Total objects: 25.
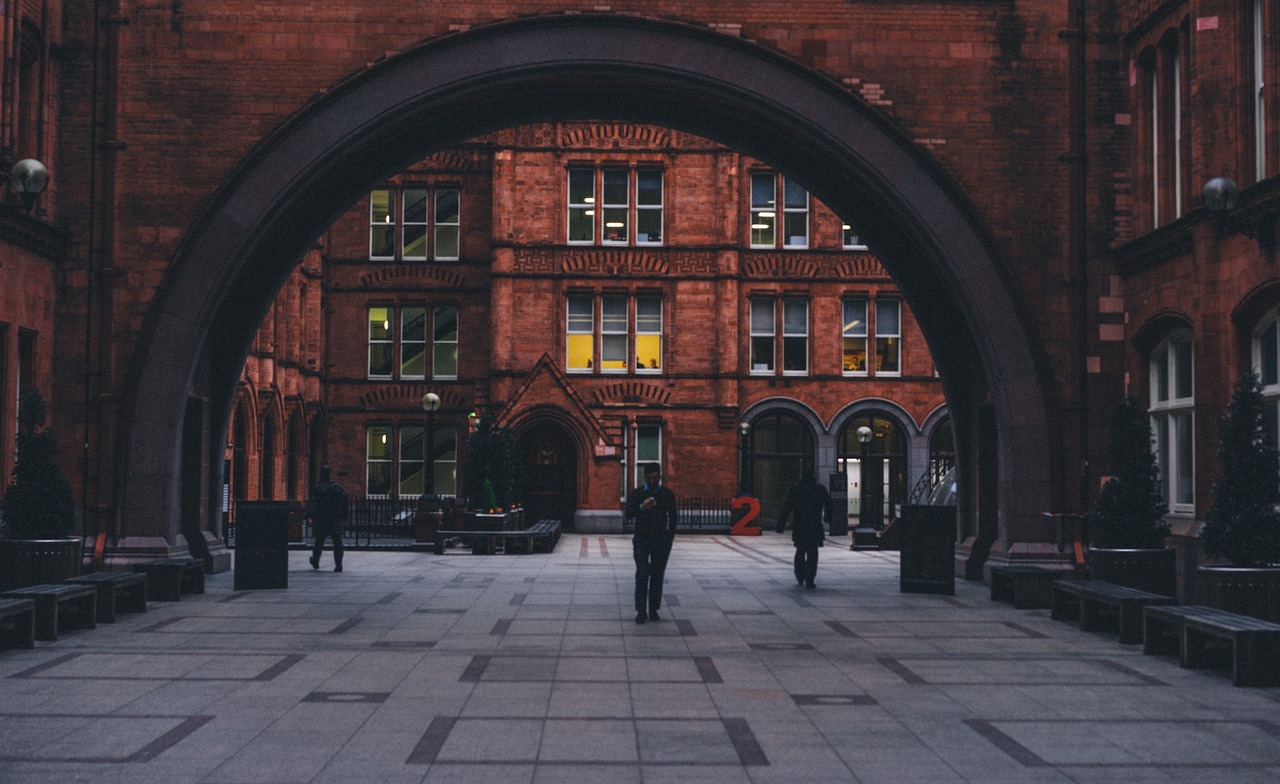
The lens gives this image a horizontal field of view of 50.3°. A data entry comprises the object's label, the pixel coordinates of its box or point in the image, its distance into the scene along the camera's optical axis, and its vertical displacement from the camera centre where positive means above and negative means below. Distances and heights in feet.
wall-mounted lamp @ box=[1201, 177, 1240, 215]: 47.09 +9.16
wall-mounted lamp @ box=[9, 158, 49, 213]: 47.49 +9.73
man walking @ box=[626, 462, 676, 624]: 51.39 -2.83
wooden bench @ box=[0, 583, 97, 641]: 44.34 -5.15
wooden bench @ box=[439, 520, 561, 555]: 97.97 -5.99
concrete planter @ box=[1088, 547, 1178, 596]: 51.49 -4.13
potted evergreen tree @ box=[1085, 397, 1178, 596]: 51.55 -2.28
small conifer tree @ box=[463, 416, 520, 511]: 106.42 -0.81
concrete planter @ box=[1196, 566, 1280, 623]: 42.37 -4.02
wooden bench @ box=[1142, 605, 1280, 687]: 36.40 -5.11
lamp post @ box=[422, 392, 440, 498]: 110.73 +3.86
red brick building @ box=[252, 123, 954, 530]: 148.05 +15.12
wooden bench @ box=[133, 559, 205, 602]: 58.13 -5.20
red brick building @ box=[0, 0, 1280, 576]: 63.67 +14.71
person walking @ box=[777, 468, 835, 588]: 66.74 -2.93
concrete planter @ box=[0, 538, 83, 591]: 52.13 -4.08
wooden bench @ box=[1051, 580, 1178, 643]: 45.78 -5.16
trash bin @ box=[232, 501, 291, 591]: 63.67 -4.13
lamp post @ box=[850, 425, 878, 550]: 109.60 -4.15
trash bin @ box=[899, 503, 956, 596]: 63.31 -4.33
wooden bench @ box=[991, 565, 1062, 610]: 58.03 -5.44
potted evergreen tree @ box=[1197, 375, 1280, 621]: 42.47 -1.80
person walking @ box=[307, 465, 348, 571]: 77.56 -3.12
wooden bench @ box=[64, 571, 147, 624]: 49.80 -5.17
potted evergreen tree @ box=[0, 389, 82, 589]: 52.19 -2.38
